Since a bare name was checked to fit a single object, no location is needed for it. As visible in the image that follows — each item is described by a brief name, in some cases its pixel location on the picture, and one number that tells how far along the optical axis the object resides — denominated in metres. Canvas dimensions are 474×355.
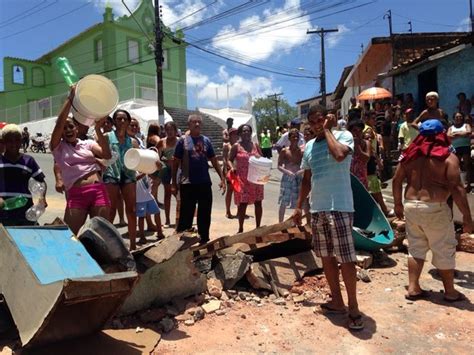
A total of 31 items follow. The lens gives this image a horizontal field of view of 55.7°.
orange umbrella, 14.20
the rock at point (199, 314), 3.86
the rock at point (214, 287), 4.29
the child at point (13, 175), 3.99
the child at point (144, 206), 6.13
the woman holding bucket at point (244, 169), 6.68
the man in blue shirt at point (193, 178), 5.37
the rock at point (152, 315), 3.77
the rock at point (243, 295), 4.35
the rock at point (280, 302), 4.29
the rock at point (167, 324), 3.64
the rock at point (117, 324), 3.67
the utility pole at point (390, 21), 28.23
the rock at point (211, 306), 4.02
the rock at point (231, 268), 4.50
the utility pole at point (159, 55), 19.48
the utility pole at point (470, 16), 12.30
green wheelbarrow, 5.49
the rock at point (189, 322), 3.77
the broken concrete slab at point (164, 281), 3.84
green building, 28.77
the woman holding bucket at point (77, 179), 4.00
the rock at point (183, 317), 3.83
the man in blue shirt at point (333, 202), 3.73
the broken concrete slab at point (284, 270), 4.59
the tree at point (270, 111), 71.88
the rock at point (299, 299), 4.37
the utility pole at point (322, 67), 31.59
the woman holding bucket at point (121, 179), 5.18
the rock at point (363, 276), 4.89
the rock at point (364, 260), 5.23
